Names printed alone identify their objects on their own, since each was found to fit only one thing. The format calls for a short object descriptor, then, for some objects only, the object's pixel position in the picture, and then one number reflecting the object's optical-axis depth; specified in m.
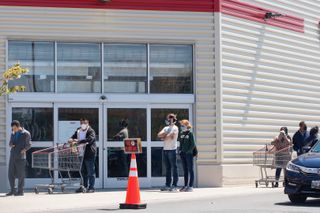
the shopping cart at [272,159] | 20.34
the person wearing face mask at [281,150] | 20.38
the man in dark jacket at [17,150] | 17.69
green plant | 14.31
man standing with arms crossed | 18.50
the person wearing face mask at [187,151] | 18.48
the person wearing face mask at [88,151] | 18.20
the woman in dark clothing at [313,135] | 20.57
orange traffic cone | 13.77
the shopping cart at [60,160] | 17.90
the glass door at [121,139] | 19.64
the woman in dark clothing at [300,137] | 20.91
